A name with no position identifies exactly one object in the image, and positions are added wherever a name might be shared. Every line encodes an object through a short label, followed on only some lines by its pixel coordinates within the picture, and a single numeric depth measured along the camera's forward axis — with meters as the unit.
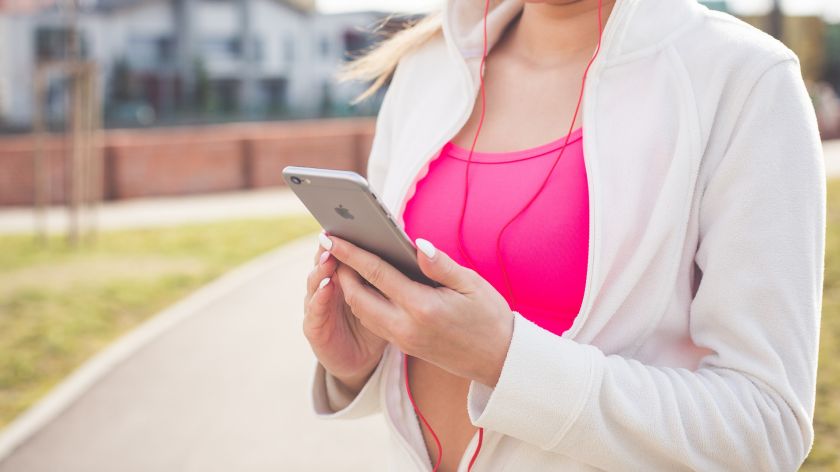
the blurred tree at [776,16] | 14.82
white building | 51.72
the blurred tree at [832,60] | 46.09
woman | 1.25
